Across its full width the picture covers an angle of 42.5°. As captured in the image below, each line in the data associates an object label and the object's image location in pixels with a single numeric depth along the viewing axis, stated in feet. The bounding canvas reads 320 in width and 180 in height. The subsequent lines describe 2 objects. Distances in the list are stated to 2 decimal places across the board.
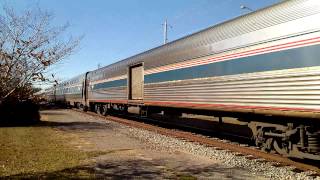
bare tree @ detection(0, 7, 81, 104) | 43.27
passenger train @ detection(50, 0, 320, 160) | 26.81
